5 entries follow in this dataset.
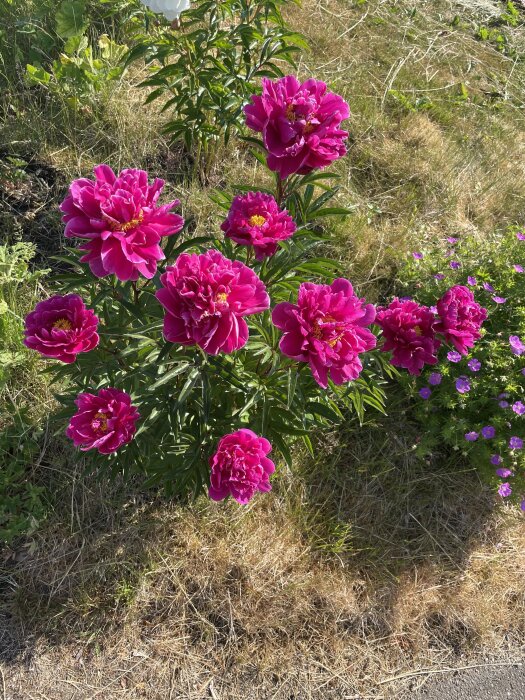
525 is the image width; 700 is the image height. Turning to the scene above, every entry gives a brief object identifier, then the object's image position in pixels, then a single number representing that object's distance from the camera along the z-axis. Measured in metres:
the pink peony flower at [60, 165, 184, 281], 1.20
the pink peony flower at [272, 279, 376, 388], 1.26
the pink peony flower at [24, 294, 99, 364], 1.33
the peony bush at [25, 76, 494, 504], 1.21
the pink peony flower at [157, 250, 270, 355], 1.14
